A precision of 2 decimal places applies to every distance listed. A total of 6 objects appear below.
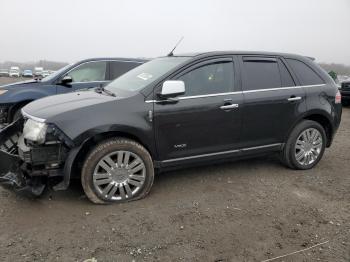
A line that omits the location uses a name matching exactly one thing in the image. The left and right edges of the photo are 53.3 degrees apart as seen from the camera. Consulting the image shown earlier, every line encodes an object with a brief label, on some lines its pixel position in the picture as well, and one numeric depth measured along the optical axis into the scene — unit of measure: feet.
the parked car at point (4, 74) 187.83
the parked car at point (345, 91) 45.09
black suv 12.19
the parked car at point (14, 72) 178.19
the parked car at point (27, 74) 186.70
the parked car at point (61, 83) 22.82
